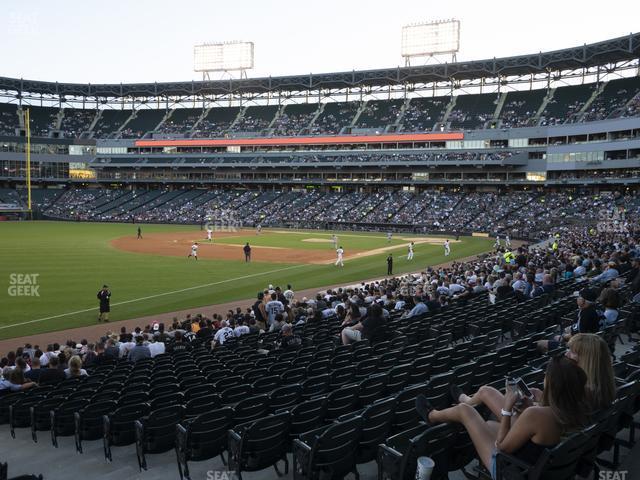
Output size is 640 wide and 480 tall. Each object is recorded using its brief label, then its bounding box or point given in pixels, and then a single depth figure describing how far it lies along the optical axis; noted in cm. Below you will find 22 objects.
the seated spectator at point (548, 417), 424
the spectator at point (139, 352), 1308
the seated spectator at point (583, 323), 882
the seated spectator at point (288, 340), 1245
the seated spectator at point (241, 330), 1540
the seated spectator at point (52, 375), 1117
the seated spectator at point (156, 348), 1371
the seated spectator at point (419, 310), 1536
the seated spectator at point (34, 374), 1150
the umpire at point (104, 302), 2139
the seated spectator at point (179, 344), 1352
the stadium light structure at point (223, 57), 9856
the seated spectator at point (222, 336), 1471
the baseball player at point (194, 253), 4013
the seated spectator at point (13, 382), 1065
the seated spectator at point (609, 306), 998
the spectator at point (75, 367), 1129
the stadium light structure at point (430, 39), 8594
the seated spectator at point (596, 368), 480
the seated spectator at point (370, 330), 1246
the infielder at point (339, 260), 3740
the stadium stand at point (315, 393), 531
